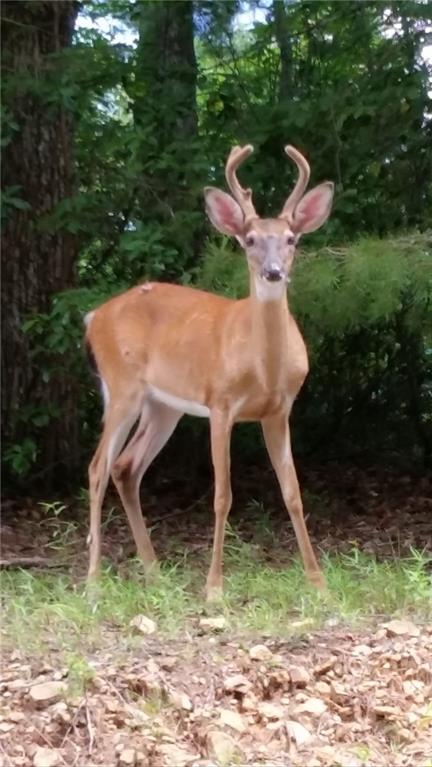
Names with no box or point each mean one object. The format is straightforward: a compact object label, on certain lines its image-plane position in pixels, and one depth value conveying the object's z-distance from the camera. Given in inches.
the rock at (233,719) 161.9
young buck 223.9
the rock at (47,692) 161.8
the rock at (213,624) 191.8
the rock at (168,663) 173.3
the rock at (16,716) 158.6
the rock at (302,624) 190.5
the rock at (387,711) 168.9
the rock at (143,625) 189.8
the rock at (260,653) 178.1
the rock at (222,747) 156.1
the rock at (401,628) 190.2
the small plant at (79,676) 163.0
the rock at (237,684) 169.5
